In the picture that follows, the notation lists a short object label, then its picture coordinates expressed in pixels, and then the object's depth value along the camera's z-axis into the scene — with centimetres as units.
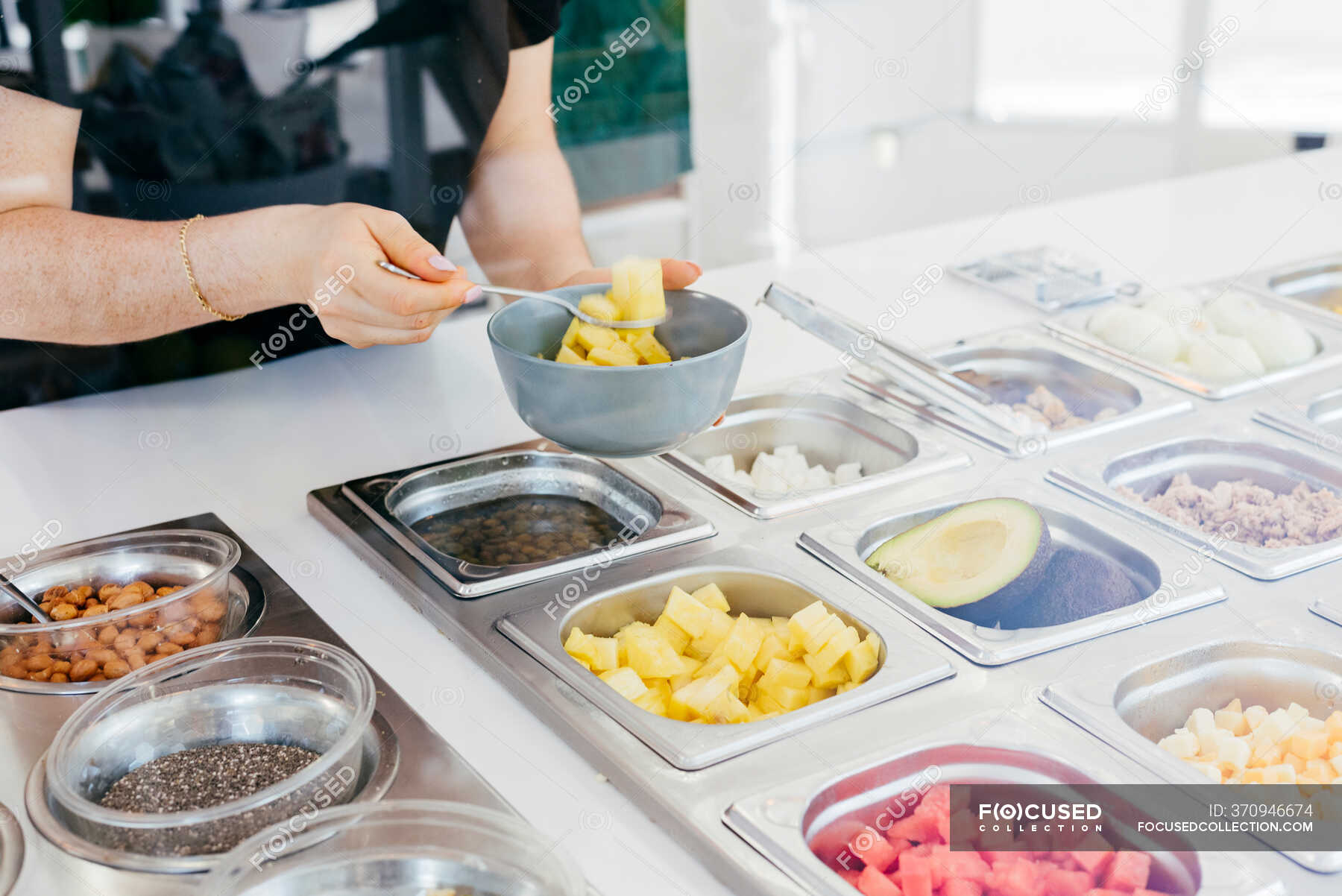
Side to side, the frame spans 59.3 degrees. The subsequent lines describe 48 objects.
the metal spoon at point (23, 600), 108
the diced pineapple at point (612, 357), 116
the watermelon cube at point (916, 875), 83
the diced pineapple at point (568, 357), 117
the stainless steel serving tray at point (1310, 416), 142
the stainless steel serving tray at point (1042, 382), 145
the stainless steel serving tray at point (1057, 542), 105
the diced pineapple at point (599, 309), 121
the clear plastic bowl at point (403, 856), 78
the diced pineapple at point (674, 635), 110
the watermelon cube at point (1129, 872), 82
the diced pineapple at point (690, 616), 109
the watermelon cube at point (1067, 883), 83
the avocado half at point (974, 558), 114
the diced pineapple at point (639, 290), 120
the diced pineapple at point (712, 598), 113
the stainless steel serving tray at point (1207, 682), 99
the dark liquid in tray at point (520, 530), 126
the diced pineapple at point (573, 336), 120
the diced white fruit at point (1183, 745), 96
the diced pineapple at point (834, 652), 102
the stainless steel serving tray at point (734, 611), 92
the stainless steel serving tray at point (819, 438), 141
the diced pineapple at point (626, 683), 103
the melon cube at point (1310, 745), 94
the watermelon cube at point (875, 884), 83
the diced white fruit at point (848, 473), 150
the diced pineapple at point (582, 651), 106
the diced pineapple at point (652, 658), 105
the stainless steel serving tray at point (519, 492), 118
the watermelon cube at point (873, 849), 87
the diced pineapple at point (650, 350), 120
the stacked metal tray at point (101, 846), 81
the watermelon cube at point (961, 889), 82
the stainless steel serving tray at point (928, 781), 79
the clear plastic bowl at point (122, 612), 103
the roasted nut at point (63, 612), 110
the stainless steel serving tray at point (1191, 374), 157
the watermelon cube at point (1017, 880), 83
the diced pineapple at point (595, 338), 118
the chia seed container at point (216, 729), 83
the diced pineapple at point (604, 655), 106
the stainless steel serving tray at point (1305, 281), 196
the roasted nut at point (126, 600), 111
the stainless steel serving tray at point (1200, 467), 133
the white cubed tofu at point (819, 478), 147
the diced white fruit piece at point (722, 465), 147
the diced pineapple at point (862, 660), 102
